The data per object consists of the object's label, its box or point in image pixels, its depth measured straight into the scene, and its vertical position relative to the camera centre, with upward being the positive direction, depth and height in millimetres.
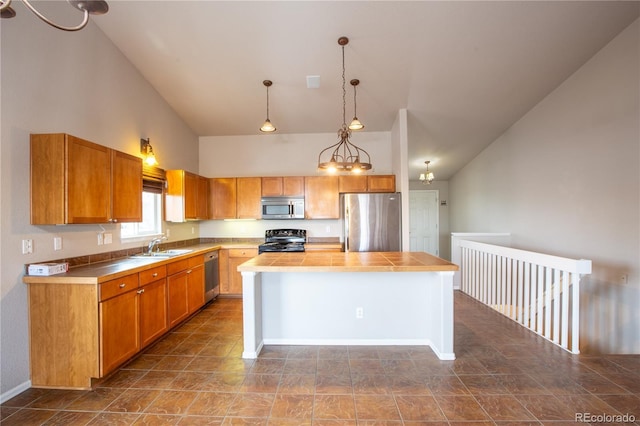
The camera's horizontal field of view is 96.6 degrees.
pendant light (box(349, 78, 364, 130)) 3115 +1616
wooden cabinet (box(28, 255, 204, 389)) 2271 -942
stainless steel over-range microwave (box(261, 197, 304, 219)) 4914 +134
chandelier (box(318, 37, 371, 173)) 2752 +464
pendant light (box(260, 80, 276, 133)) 3383 +1031
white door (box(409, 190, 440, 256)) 7938 -245
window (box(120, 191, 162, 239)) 3735 -41
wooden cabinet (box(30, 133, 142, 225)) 2363 +309
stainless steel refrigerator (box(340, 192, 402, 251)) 4523 -162
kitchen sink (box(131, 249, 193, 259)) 3451 -496
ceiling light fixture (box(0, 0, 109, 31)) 1208 +918
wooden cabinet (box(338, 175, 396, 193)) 4918 +512
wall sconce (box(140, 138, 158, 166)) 3768 +828
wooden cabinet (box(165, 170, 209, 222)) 4215 +281
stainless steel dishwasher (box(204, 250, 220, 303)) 4266 -977
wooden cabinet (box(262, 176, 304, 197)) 4965 +485
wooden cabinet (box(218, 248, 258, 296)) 4730 -874
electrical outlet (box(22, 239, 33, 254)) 2332 -245
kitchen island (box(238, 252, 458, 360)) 2938 -973
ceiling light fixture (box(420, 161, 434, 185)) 6122 +782
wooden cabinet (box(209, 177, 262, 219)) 4996 +292
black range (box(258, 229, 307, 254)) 5070 -419
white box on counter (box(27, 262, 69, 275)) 2322 -430
